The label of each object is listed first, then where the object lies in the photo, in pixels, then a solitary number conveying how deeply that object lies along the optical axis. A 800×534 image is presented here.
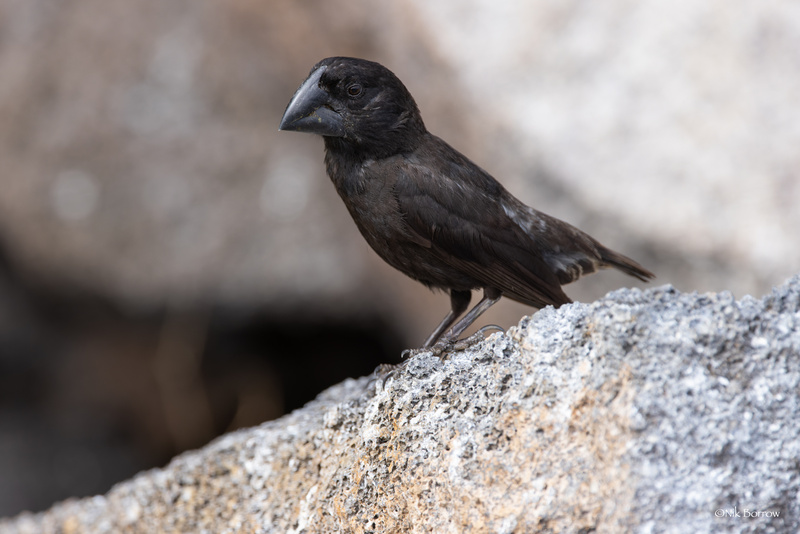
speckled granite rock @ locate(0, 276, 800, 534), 3.49
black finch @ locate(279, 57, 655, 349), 3.61
